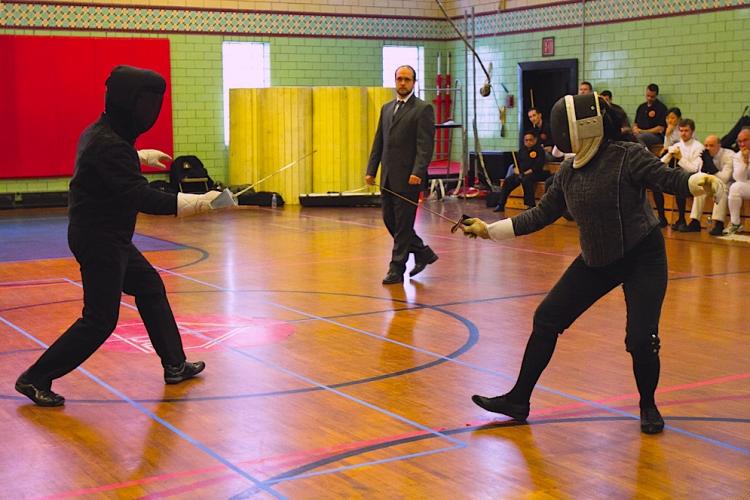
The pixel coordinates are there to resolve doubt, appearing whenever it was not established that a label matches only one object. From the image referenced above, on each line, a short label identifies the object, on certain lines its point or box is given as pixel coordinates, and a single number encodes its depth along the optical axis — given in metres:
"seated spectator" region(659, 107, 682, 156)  14.21
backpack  17.88
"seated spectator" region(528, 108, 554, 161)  16.34
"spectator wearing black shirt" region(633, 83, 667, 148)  15.85
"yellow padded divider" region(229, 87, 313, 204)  17.67
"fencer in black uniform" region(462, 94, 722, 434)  4.59
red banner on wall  17.16
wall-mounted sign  18.81
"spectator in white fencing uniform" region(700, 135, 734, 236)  12.56
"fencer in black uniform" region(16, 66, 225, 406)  5.06
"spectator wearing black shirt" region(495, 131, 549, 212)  15.88
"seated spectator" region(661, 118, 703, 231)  13.02
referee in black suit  9.05
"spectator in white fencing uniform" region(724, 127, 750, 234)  12.38
